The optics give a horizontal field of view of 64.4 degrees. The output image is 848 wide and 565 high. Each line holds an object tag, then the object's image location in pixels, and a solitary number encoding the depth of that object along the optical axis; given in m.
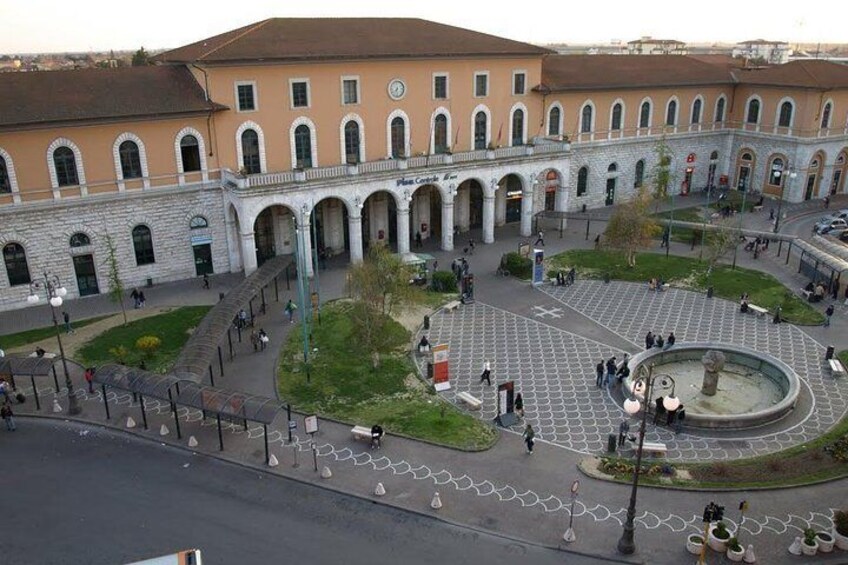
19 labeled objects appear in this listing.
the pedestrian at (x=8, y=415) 26.28
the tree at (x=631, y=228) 42.56
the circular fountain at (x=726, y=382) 26.19
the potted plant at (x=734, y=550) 19.22
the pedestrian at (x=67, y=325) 35.62
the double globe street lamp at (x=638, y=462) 17.77
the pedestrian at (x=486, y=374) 29.73
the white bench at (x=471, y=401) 27.64
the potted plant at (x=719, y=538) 19.48
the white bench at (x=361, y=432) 25.16
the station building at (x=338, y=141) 38.41
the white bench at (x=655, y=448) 24.16
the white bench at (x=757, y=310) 36.75
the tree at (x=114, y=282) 35.69
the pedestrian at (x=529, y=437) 24.30
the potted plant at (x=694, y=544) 19.45
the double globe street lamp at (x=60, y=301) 26.35
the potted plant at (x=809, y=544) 19.34
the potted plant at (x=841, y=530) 19.67
